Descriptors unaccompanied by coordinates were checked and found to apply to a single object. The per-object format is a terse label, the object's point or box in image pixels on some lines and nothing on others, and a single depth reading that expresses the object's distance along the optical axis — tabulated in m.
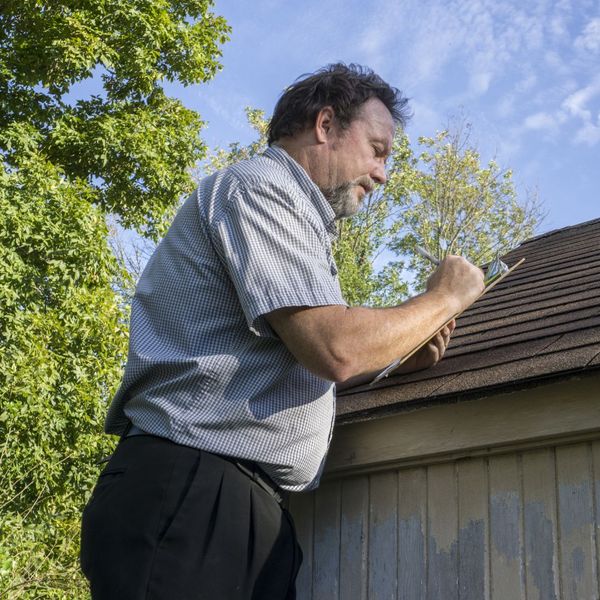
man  2.05
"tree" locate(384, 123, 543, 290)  24.17
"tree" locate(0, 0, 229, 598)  10.84
